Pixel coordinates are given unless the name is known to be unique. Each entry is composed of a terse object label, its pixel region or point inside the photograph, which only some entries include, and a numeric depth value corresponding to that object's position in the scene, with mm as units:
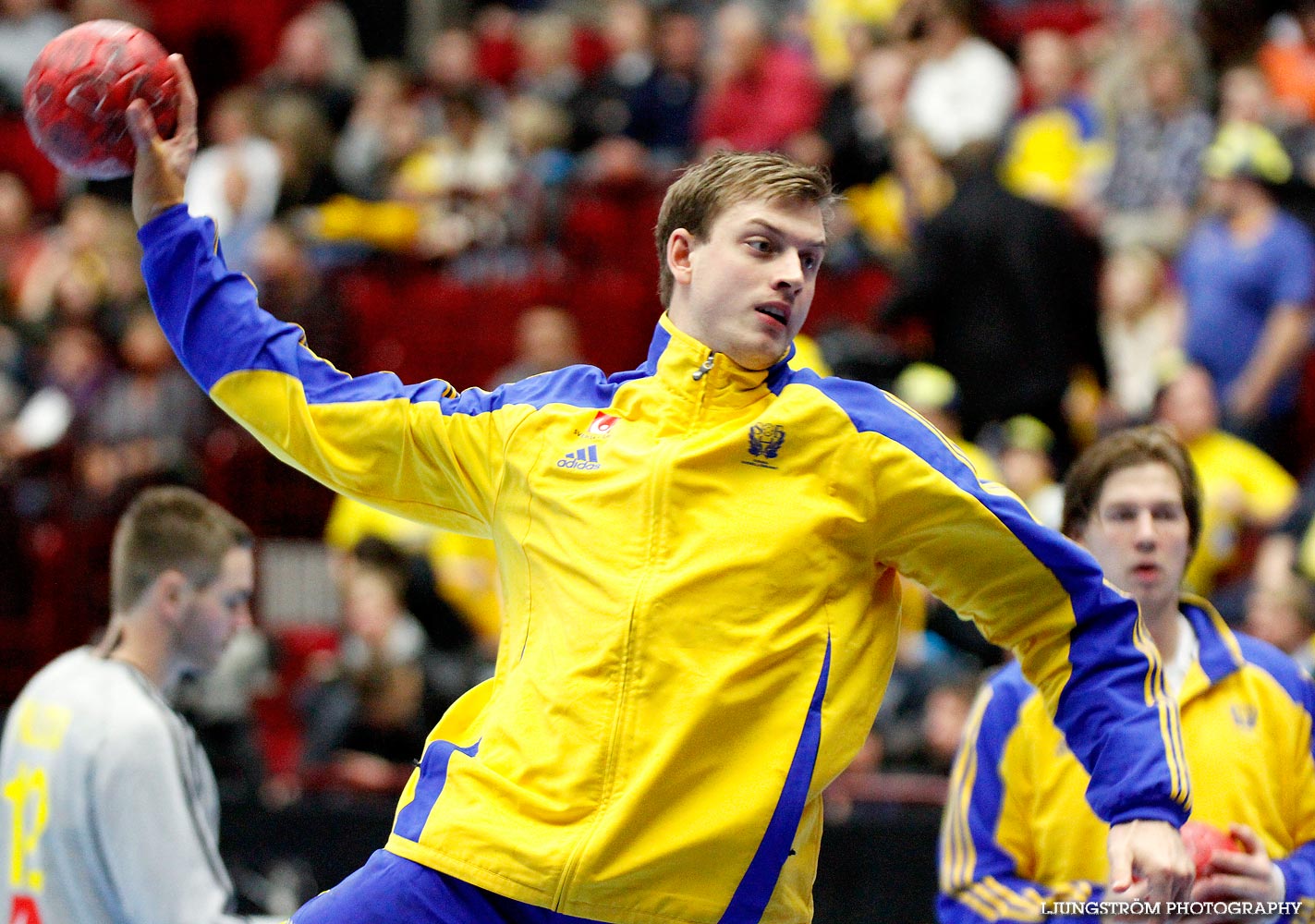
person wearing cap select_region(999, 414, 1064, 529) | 16109
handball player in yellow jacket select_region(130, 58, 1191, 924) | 6586
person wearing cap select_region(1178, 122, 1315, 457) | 18047
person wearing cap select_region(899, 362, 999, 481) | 17359
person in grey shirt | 9133
